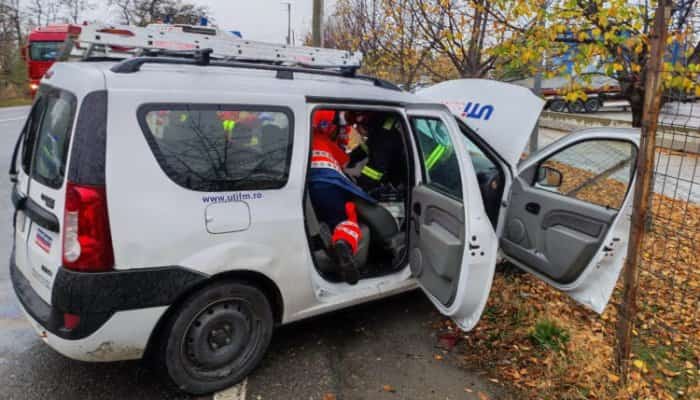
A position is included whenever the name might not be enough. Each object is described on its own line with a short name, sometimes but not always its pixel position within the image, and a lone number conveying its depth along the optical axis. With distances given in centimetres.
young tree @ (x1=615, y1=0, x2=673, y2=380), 254
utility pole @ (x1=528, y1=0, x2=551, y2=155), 746
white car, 236
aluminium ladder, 284
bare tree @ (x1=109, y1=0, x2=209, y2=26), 3684
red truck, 1753
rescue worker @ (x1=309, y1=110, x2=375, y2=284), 348
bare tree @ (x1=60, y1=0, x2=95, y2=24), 3988
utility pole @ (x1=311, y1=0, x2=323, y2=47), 1135
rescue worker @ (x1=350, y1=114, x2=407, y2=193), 400
